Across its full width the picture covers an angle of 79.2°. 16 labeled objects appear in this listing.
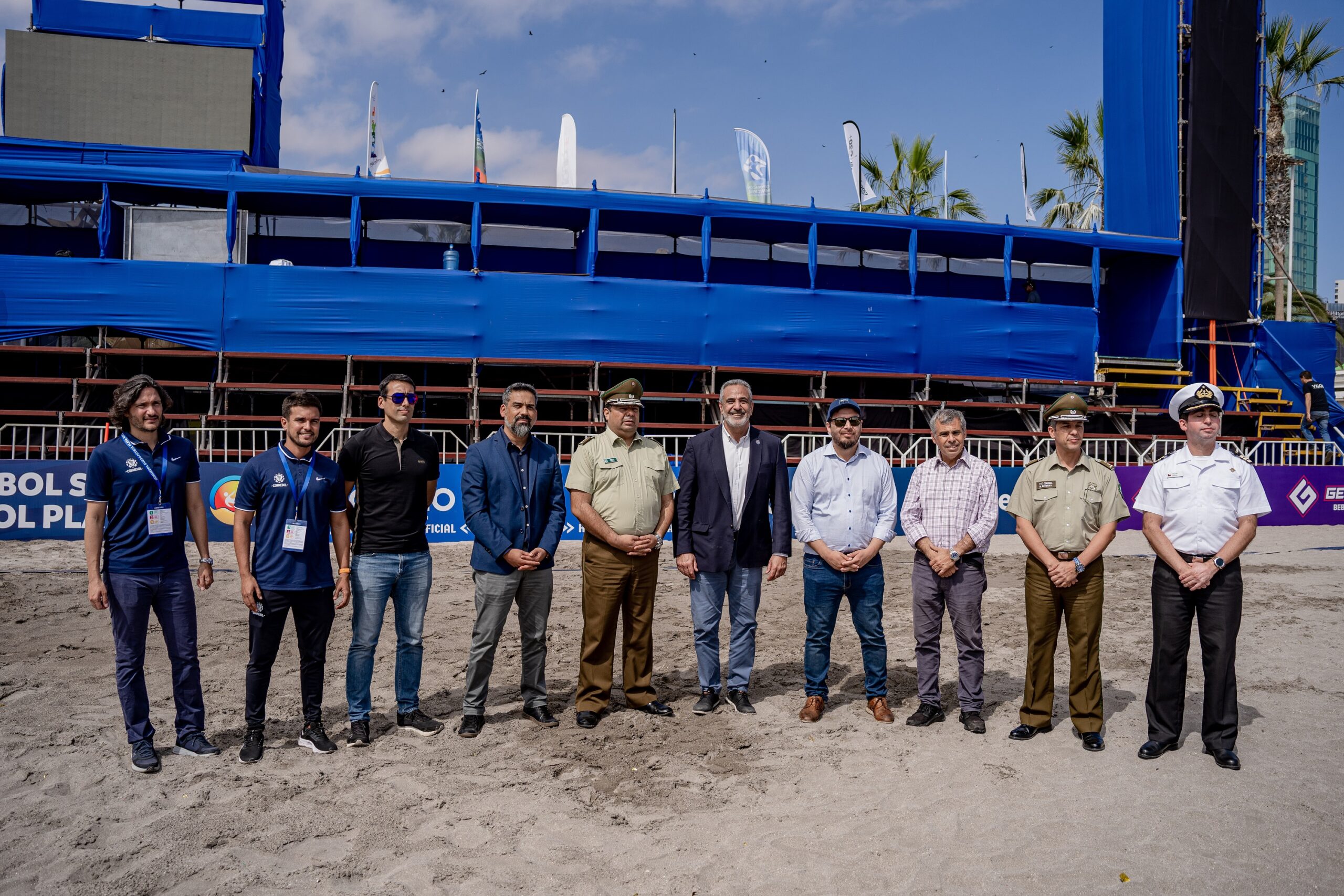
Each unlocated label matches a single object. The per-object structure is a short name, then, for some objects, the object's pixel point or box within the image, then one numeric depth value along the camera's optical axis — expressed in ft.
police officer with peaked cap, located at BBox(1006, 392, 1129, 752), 14.74
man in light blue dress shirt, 16.06
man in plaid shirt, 15.43
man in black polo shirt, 14.49
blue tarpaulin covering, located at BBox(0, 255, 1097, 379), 50.57
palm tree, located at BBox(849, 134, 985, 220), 84.84
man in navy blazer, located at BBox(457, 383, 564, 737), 15.20
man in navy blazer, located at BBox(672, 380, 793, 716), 16.31
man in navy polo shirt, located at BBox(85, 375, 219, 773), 13.25
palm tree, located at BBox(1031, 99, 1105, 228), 85.97
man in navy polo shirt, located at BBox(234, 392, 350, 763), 13.70
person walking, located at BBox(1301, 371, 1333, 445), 63.52
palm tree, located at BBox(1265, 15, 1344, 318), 73.26
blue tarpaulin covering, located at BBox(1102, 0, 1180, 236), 63.62
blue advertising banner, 35.27
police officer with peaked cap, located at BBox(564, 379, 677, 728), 15.83
